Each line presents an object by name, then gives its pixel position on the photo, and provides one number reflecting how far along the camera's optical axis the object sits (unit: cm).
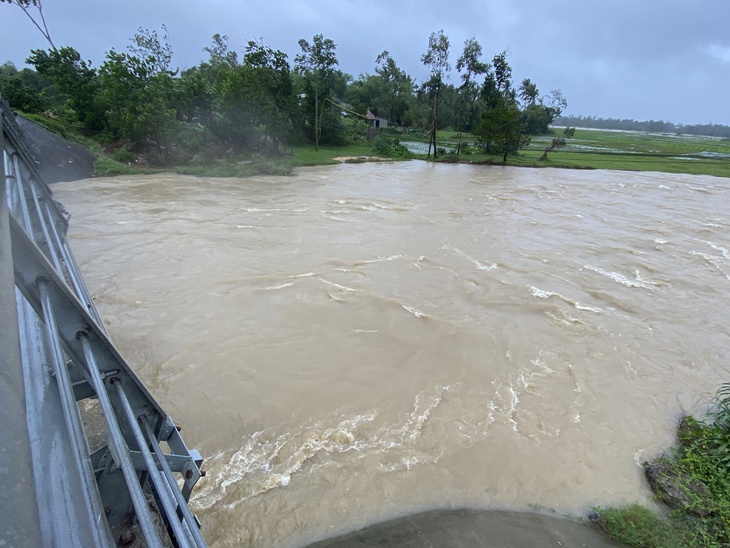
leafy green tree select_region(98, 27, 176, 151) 2098
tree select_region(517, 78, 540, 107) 5150
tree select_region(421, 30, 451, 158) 3178
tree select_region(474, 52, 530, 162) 3091
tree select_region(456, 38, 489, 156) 3782
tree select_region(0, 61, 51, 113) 2331
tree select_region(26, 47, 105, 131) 2506
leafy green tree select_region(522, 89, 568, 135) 5541
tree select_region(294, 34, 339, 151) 3398
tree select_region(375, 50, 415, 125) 5347
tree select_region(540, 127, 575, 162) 3510
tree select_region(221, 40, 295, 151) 2512
